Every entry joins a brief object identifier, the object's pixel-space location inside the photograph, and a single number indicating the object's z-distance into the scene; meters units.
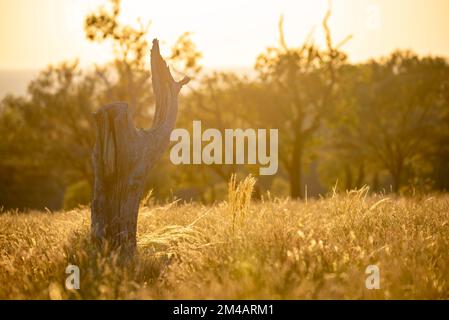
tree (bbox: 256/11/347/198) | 24.28
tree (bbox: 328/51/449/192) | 32.91
